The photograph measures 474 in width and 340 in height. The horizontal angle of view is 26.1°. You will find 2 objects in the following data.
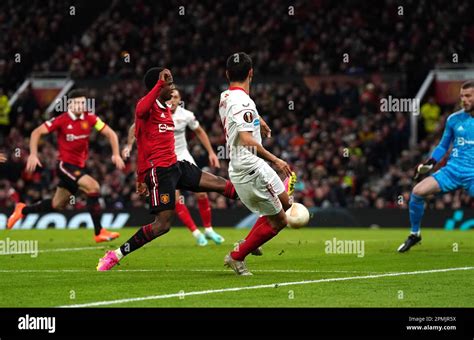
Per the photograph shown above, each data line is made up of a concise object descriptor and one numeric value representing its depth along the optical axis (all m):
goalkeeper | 14.60
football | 11.55
